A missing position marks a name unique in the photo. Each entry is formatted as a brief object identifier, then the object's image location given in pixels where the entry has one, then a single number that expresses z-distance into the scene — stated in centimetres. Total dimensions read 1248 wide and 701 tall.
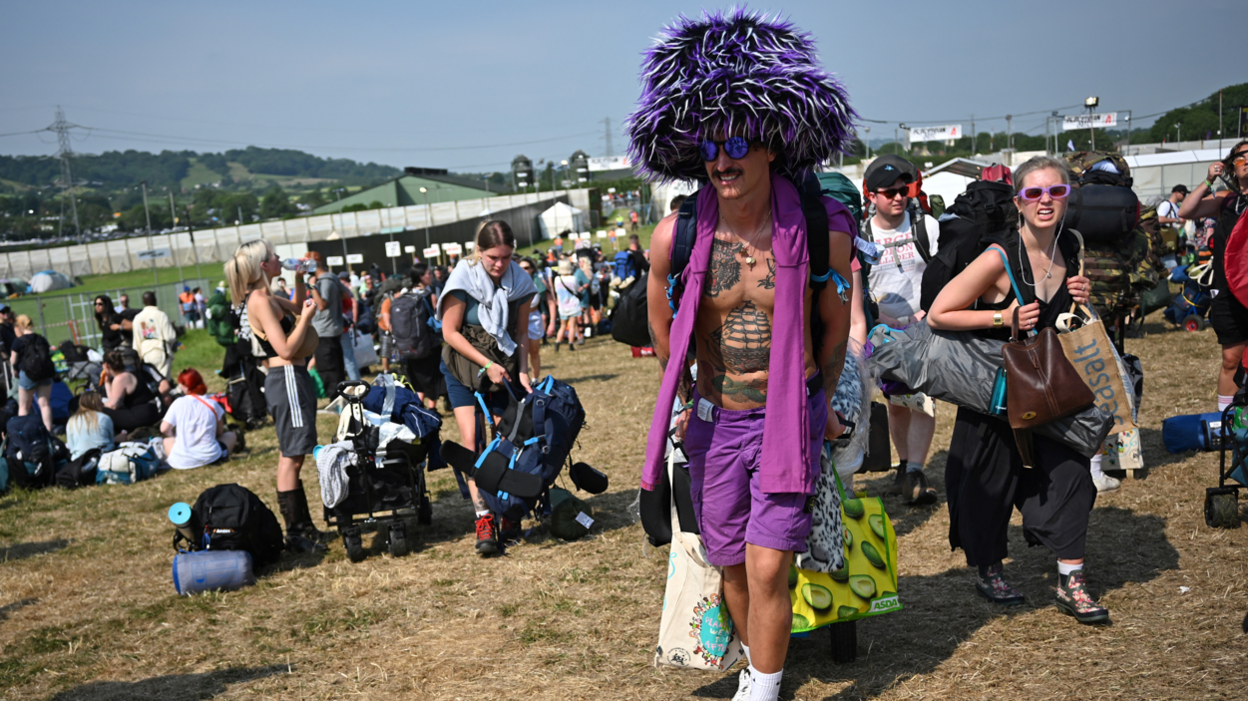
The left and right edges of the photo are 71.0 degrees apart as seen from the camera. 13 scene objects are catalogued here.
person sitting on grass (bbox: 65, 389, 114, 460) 950
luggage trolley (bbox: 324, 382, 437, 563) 575
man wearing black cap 531
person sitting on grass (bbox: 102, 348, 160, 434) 1019
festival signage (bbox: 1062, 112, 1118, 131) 6948
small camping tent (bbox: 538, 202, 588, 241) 5806
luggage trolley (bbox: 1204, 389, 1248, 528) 468
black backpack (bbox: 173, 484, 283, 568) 555
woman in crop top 567
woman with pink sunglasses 373
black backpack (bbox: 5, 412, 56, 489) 909
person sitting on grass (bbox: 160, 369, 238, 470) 968
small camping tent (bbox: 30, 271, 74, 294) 4904
